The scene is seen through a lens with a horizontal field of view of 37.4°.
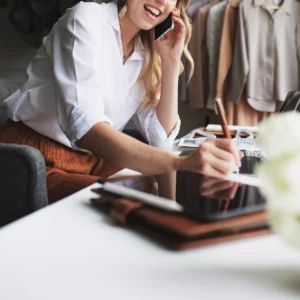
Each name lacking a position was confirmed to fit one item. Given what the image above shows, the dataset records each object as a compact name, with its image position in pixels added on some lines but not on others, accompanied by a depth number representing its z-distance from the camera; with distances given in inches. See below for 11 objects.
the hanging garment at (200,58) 112.0
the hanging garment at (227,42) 106.5
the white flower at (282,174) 12.4
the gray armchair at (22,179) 32.2
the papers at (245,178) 29.2
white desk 15.3
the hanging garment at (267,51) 102.4
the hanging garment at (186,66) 115.3
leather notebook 18.2
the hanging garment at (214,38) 109.0
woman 34.4
